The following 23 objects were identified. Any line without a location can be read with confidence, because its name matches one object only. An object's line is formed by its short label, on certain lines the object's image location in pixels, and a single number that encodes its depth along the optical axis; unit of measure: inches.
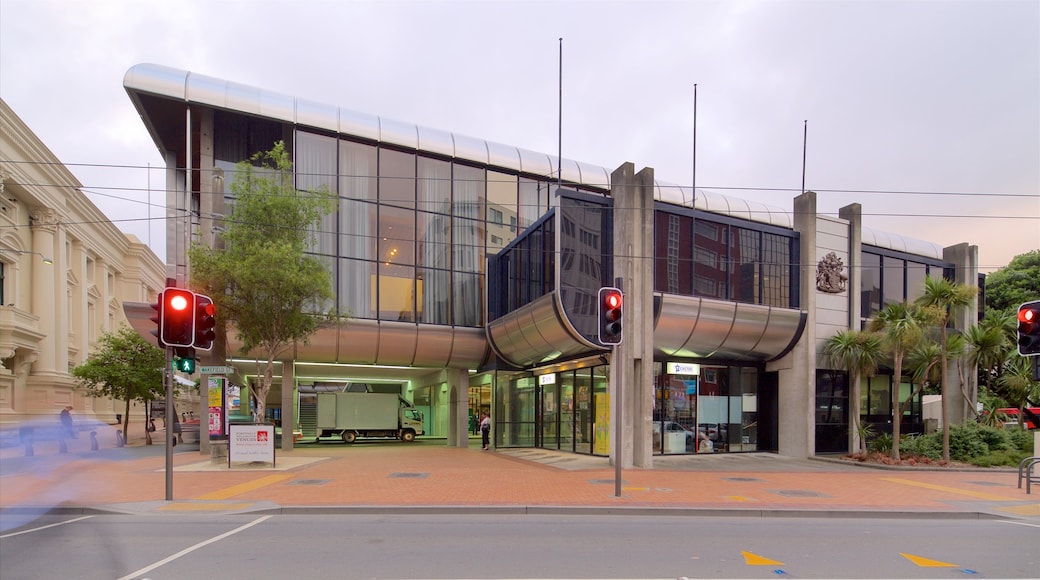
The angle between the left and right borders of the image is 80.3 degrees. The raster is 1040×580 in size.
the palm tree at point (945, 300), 753.0
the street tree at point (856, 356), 821.9
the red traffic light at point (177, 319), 458.6
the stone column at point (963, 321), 1000.2
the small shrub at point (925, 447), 794.2
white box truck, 1170.0
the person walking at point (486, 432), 1018.5
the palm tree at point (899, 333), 747.4
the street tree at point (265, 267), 722.2
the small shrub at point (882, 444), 844.6
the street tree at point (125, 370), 1131.9
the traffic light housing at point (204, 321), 474.3
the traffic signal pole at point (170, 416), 454.6
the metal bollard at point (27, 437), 173.9
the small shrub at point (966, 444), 786.2
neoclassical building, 1174.3
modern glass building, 746.2
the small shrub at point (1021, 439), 816.3
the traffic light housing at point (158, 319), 459.5
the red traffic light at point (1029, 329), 434.5
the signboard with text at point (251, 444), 685.3
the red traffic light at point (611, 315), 503.8
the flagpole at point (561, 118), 820.6
